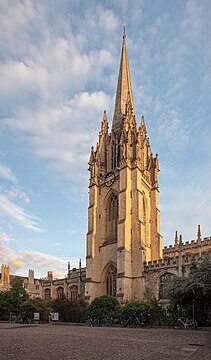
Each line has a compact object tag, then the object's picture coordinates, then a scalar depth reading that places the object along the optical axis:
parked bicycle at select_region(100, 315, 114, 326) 27.66
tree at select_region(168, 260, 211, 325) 21.41
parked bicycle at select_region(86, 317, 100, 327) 28.48
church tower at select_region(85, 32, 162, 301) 38.62
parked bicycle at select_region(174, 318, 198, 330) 21.48
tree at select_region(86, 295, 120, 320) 29.60
